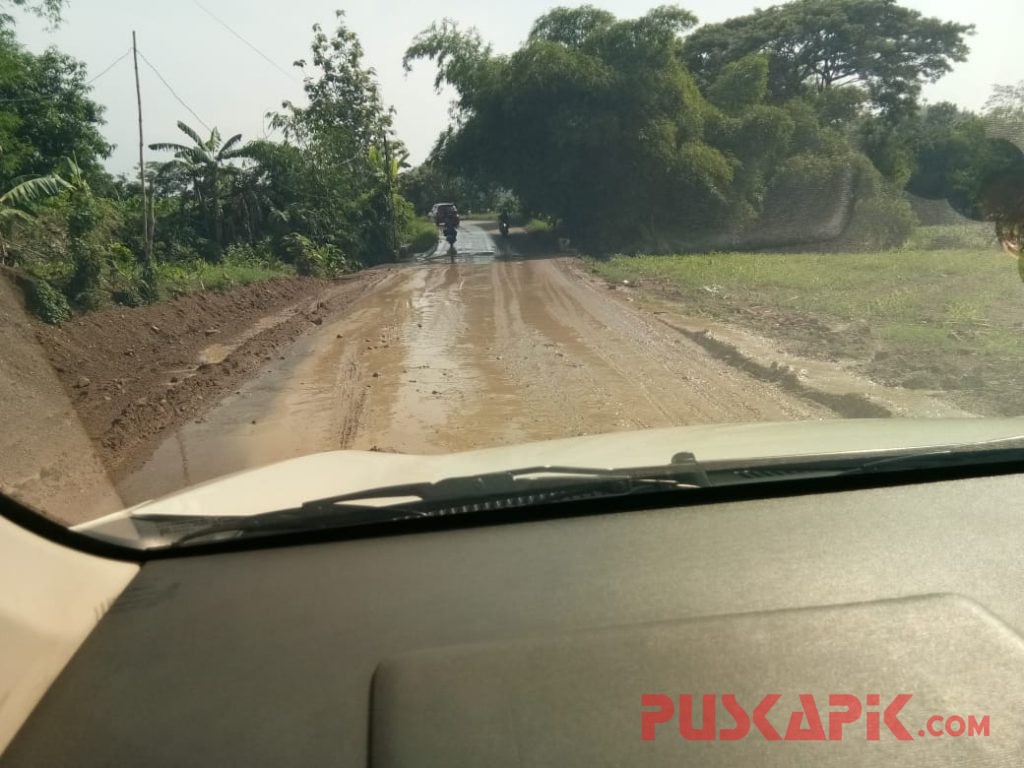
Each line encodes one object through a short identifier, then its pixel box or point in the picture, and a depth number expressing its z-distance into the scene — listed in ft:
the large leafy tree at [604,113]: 97.50
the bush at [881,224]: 83.20
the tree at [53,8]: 38.52
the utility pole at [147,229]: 49.12
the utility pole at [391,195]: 95.30
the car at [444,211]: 105.29
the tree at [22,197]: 42.09
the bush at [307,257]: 81.25
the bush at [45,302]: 39.34
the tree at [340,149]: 85.87
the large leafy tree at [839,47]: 89.30
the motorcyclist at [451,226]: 102.71
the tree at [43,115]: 54.39
